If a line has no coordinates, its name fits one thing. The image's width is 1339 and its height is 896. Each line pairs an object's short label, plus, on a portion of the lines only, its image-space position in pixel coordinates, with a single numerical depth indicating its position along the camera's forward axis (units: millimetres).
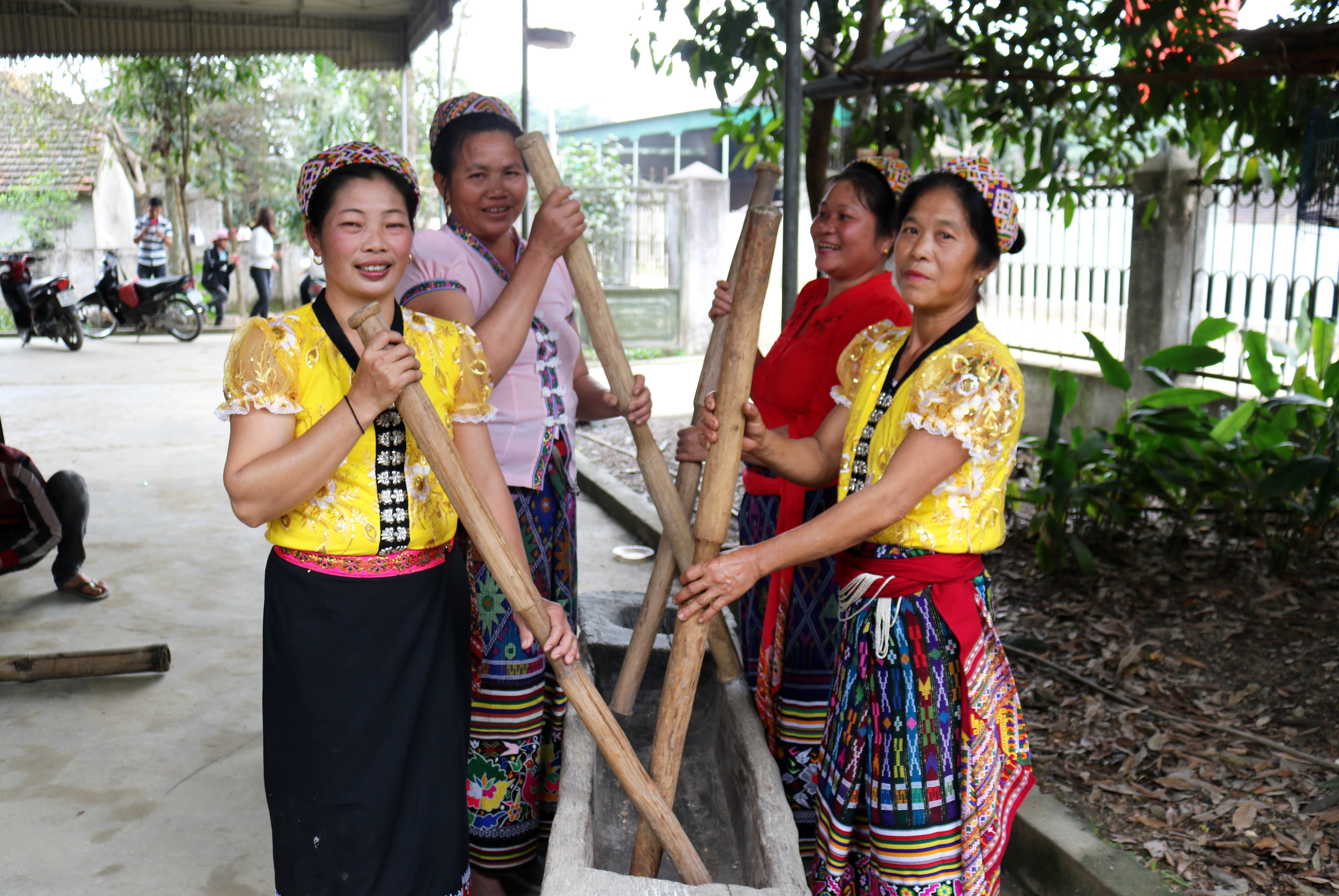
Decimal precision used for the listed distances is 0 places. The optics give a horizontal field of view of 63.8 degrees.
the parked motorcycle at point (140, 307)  13086
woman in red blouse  2449
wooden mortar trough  1771
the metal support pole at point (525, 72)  6016
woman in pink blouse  2264
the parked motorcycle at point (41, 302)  12273
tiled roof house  19422
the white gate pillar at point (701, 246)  11852
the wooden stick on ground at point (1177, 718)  2865
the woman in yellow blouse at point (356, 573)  1824
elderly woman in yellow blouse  1842
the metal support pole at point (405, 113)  12883
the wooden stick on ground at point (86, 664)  3604
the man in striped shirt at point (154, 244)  13711
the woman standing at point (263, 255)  14195
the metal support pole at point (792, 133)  2764
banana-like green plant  3977
